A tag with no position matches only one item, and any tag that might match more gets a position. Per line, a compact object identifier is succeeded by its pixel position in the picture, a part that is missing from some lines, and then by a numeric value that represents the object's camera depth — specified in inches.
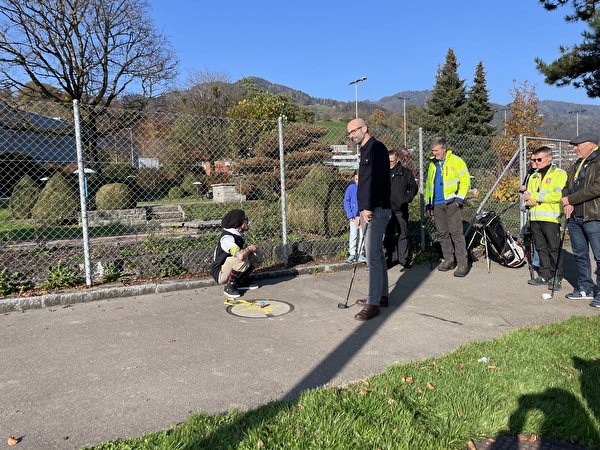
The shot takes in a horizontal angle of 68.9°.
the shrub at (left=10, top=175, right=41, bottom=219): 552.7
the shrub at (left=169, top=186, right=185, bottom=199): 514.5
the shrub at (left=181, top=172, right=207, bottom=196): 512.0
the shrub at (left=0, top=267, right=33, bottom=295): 220.5
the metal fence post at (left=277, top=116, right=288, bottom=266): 278.7
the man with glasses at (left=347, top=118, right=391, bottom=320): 189.3
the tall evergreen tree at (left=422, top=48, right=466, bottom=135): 1664.6
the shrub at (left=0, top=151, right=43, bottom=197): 574.3
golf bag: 295.1
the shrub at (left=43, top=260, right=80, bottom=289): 229.1
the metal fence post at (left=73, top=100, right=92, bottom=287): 228.3
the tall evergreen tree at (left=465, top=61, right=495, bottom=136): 1646.2
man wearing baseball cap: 207.8
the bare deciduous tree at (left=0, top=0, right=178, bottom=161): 917.2
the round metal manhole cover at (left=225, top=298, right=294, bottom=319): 200.1
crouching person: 229.6
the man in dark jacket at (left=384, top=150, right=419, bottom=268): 295.0
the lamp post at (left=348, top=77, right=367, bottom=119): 1972.2
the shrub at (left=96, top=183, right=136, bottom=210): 595.5
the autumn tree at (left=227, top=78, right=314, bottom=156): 456.1
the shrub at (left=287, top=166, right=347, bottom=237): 361.1
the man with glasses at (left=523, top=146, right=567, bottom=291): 241.0
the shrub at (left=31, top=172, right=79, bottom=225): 528.1
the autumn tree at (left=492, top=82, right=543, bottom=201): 968.3
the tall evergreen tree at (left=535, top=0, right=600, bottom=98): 431.8
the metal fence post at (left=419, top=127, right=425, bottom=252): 332.2
